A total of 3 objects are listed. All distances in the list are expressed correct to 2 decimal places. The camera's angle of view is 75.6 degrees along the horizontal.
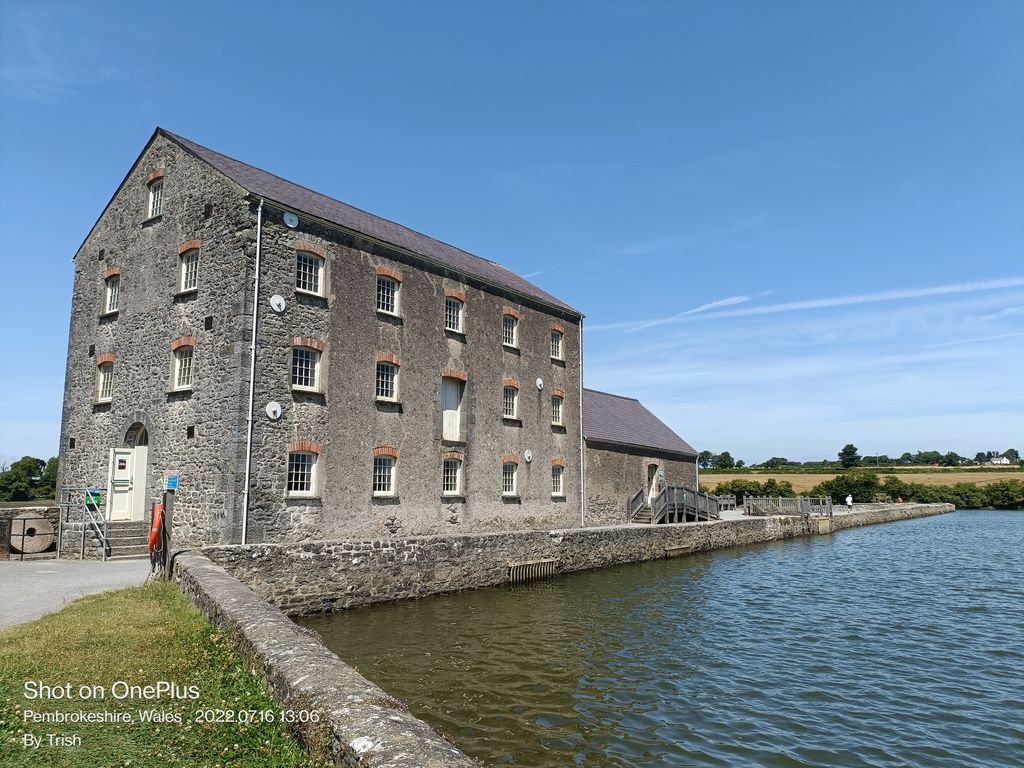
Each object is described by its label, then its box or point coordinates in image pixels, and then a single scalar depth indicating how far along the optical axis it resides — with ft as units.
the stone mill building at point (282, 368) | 51.52
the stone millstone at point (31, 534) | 54.03
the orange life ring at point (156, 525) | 43.04
